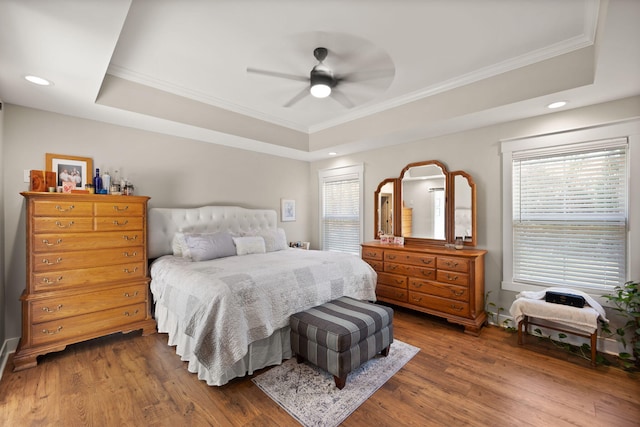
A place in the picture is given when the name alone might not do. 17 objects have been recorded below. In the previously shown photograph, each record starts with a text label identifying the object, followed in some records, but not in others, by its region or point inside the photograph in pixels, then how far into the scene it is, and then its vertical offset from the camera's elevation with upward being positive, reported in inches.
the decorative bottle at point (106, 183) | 119.9 +12.7
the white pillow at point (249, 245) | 142.9 -17.8
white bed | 82.3 -30.0
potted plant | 95.1 -38.0
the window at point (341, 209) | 193.9 +2.4
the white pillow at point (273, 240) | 158.2 -16.7
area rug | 74.6 -55.1
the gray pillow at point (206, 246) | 127.7 -16.7
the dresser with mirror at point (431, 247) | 126.5 -19.0
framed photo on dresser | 115.9 +19.0
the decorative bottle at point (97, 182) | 117.7 +12.7
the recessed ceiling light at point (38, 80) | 89.0 +43.8
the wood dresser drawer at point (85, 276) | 98.4 -25.4
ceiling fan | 98.4 +53.6
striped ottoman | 82.8 -40.0
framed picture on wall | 204.2 +2.2
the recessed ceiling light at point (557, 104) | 105.4 +42.7
